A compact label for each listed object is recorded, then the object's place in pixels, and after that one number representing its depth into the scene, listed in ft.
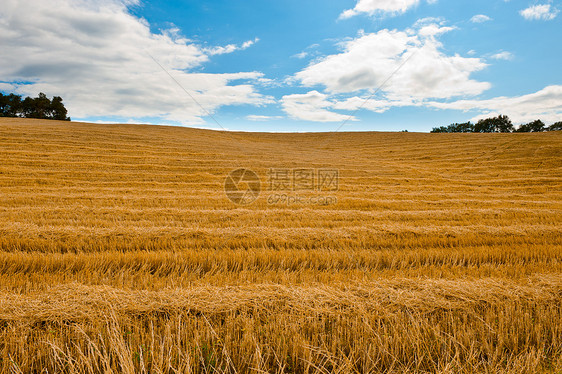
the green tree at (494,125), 191.52
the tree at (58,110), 195.52
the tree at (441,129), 233.76
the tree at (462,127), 216.49
